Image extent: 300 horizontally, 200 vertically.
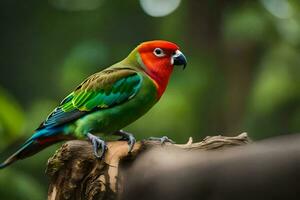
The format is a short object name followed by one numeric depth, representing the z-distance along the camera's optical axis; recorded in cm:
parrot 648
